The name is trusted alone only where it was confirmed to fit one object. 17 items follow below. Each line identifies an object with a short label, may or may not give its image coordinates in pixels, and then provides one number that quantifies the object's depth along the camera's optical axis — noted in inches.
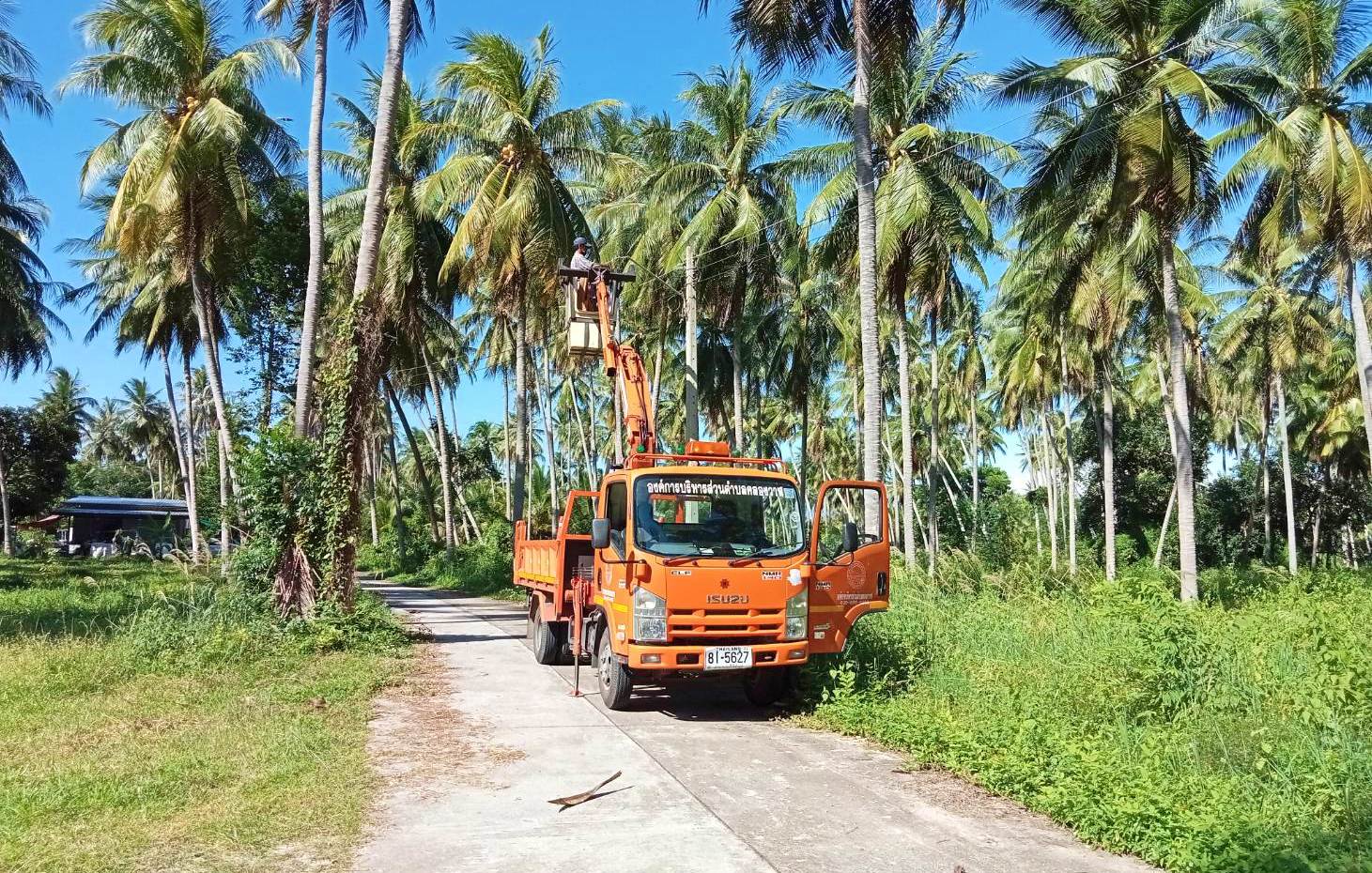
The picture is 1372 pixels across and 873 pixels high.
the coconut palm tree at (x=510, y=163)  791.1
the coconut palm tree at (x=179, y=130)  756.6
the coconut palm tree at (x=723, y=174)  825.5
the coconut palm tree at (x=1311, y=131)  637.9
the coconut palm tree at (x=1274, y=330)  1125.1
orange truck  335.3
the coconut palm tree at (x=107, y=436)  3179.1
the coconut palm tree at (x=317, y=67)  645.9
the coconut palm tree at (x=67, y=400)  1978.3
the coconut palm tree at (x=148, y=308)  1113.0
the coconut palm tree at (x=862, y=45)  513.7
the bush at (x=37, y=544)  1571.1
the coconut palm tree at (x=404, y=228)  962.7
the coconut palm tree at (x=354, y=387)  529.0
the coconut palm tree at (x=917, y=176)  699.4
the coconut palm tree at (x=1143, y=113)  611.2
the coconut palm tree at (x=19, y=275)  818.8
